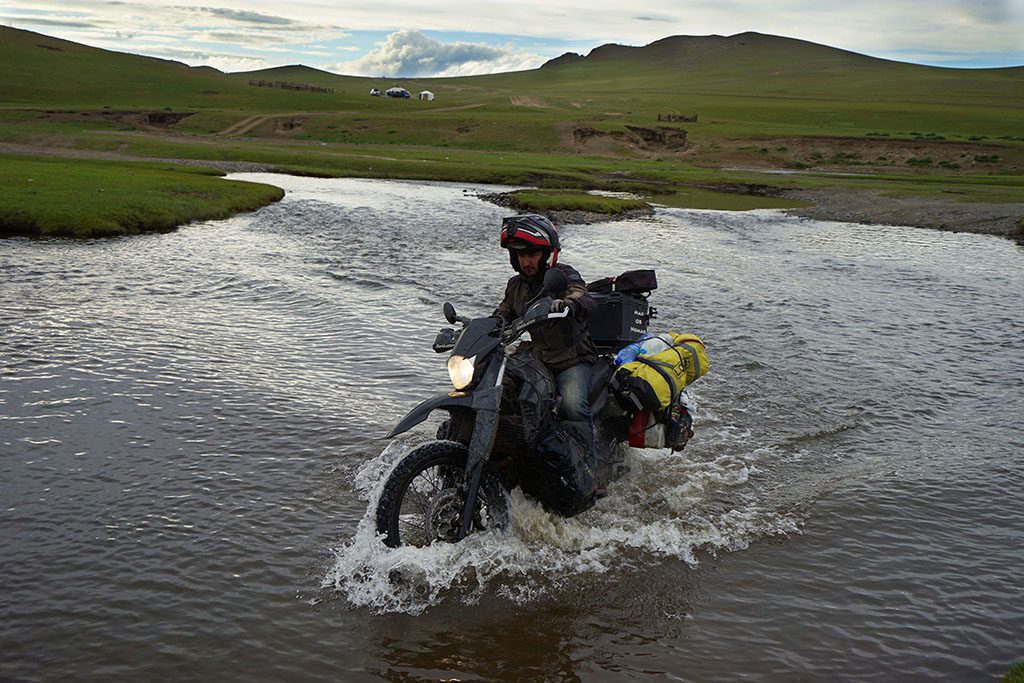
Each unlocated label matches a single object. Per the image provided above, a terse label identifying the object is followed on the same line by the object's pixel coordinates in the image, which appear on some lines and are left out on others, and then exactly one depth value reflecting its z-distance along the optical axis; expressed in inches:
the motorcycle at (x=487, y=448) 247.3
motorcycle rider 279.9
